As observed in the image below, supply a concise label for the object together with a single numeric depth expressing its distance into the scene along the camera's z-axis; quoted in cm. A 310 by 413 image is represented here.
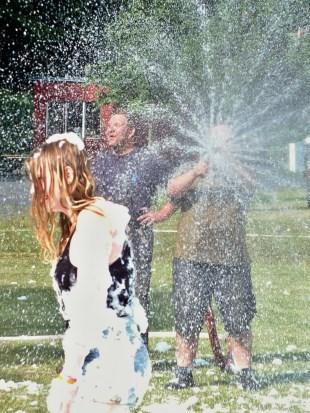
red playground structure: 3034
